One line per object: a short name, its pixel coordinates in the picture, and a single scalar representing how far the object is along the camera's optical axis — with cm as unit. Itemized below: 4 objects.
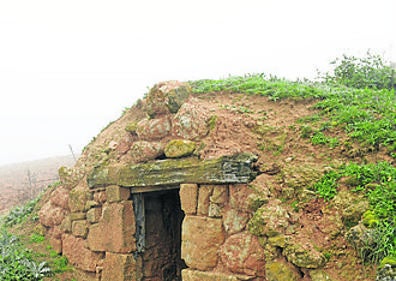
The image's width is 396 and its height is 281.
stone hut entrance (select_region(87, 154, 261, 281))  509
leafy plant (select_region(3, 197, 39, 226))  831
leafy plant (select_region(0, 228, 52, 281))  622
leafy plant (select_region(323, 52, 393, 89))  898
